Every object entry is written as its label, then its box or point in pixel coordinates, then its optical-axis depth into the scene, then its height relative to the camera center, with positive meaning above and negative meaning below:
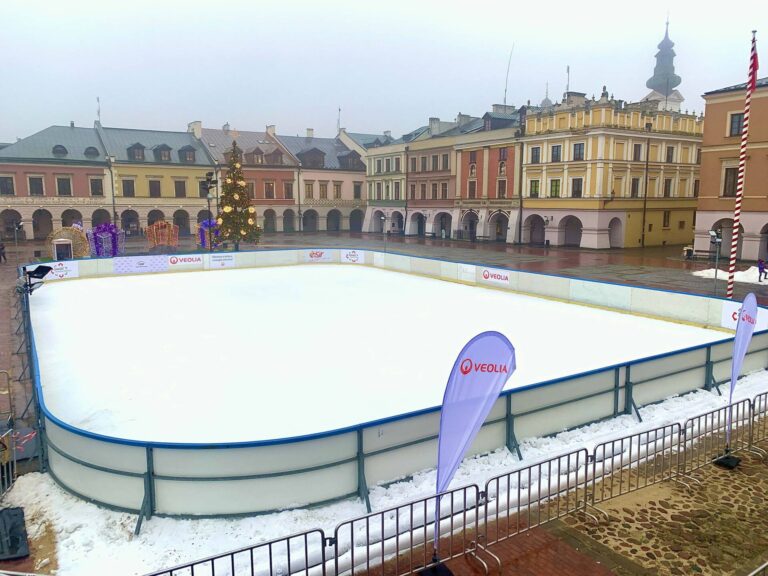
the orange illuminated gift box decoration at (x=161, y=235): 44.03 -1.83
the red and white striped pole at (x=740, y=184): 19.42 +0.84
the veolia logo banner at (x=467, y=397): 7.15 -2.31
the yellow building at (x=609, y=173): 47.22 +2.99
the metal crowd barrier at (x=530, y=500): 7.79 -4.18
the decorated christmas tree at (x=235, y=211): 45.62 -0.05
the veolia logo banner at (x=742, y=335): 10.91 -2.38
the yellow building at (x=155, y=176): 60.81 +3.66
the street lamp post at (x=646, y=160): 49.22 +4.02
